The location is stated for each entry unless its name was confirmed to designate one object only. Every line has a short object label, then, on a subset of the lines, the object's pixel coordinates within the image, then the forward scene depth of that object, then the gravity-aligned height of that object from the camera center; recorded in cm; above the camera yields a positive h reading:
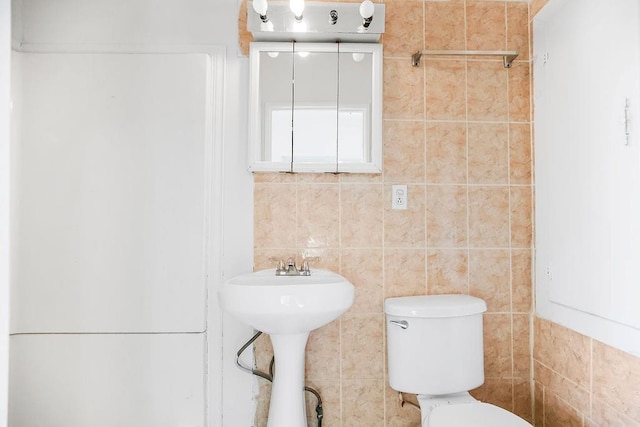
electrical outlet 163 +8
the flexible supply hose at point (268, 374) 155 -64
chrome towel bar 154 +66
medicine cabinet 157 +44
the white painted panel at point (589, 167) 115 +17
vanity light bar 151 +76
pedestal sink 120 -31
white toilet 143 -51
